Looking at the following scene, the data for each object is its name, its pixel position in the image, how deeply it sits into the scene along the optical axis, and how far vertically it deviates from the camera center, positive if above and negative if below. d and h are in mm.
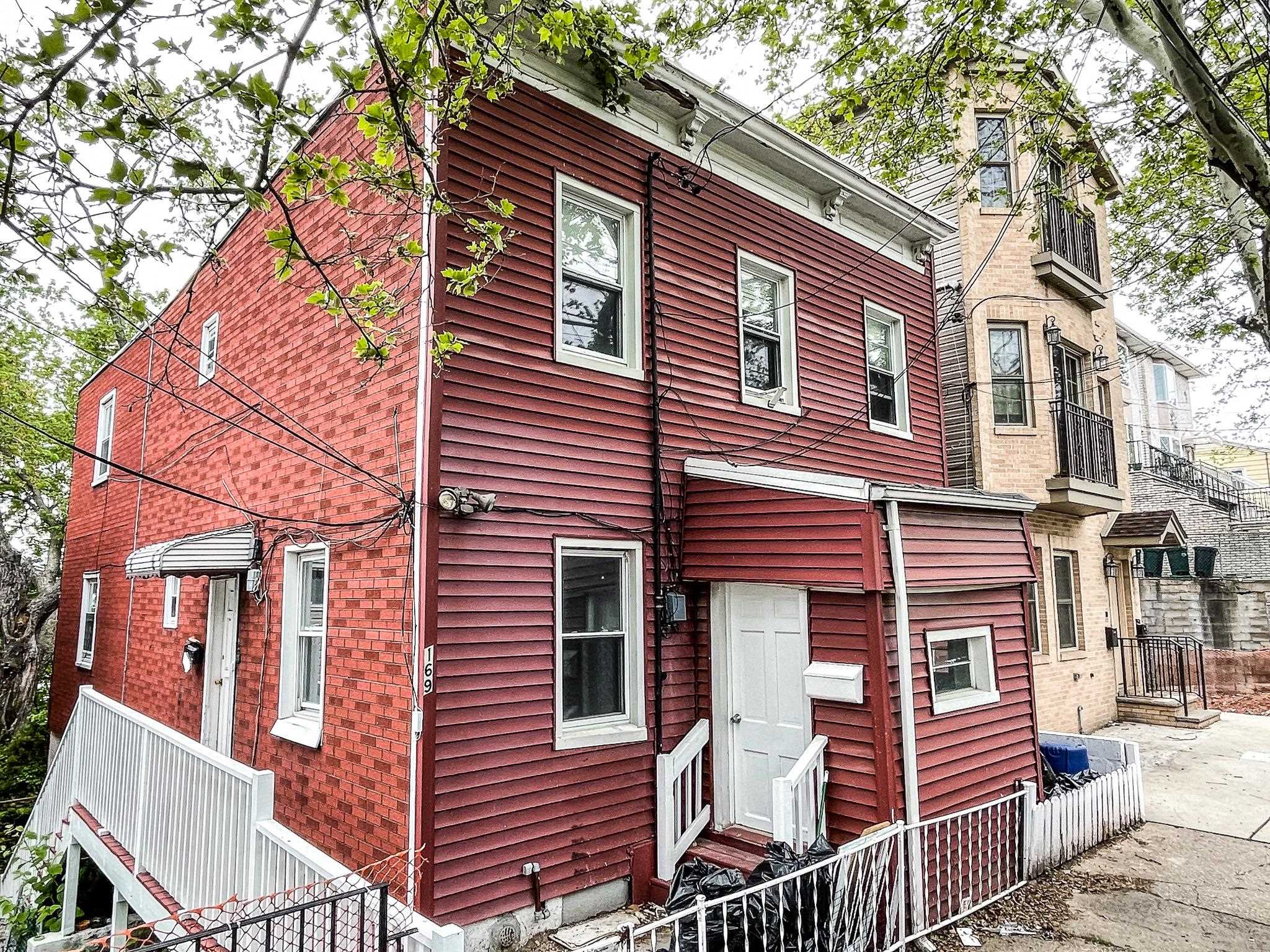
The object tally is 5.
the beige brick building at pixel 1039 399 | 12383 +2820
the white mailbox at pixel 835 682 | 5844 -894
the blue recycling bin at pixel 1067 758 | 8484 -2168
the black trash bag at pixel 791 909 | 4590 -2116
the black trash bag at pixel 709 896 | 4473 -2126
